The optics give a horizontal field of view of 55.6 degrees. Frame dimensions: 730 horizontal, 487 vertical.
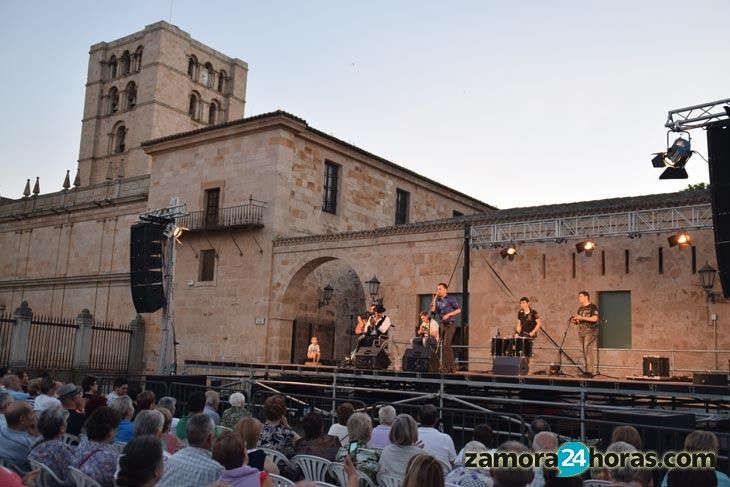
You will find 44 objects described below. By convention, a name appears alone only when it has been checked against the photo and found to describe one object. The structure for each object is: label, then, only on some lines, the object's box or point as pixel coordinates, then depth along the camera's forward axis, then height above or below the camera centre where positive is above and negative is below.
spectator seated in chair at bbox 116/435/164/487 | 3.69 -0.67
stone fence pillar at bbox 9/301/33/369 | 18.58 -0.15
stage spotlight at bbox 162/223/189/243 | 17.30 +2.70
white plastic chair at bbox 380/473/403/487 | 5.03 -0.93
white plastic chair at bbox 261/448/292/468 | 5.84 -0.94
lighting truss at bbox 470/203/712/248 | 14.33 +3.00
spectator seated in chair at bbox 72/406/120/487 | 4.74 -0.79
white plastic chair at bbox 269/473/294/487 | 4.76 -0.93
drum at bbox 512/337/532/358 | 13.73 +0.20
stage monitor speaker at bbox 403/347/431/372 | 13.11 -0.16
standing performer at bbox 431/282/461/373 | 13.98 +0.72
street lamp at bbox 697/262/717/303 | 14.45 +1.83
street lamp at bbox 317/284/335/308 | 22.81 +1.70
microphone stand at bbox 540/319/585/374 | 16.02 +0.23
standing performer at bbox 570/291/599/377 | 14.01 +0.75
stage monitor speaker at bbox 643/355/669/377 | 13.08 -0.05
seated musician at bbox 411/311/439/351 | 13.47 +0.39
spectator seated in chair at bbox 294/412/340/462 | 5.84 -0.81
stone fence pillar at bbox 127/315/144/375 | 23.69 -0.28
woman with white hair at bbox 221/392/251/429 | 7.05 -0.73
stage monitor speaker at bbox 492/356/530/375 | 12.72 -0.17
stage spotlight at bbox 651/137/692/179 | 12.37 +3.69
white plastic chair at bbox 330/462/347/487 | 5.28 -0.96
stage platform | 10.14 -0.47
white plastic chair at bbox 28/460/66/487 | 4.72 -0.98
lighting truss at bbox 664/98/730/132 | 11.38 +4.21
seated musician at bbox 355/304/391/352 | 14.95 +0.49
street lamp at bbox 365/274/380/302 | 19.28 +1.75
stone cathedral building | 15.53 +2.67
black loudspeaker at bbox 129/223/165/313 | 17.02 +1.75
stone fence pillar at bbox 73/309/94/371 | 20.69 -0.22
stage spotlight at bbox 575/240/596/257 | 15.44 +2.53
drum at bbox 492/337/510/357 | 13.93 +0.18
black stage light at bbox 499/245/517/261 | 16.72 +2.49
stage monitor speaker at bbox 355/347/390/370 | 14.31 -0.19
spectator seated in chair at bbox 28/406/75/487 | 4.86 -0.80
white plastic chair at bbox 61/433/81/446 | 6.52 -0.98
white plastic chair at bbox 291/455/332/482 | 5.63 -0.97
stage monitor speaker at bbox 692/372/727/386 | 11.04 -0.20
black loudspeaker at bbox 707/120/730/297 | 11.03 +2.76
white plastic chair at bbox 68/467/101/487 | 4.57 -0.94
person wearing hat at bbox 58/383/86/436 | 7.11 -0.75
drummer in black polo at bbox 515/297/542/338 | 14.35 +0.73
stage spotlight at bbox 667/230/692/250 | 14.14 +2.55
